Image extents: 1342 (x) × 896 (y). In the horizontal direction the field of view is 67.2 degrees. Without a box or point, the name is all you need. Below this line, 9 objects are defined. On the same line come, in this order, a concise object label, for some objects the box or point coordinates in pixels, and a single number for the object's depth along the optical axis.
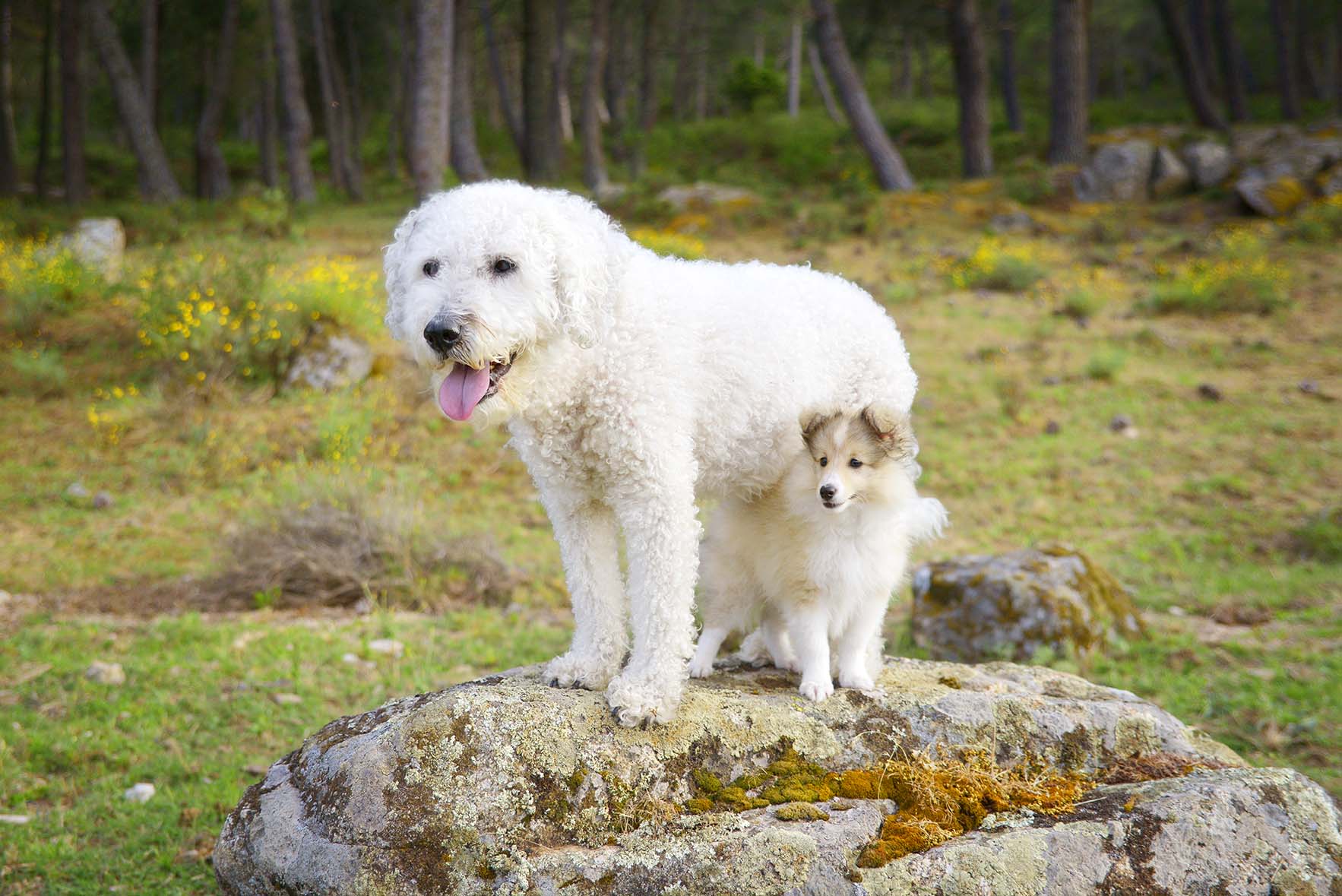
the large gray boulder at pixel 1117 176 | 18.73
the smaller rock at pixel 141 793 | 4.59
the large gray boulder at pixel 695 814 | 2.70
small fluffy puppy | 3.66
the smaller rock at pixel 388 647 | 6.15
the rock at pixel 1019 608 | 6.26
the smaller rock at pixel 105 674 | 5.57
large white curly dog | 3.02
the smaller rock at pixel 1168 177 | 19.02
